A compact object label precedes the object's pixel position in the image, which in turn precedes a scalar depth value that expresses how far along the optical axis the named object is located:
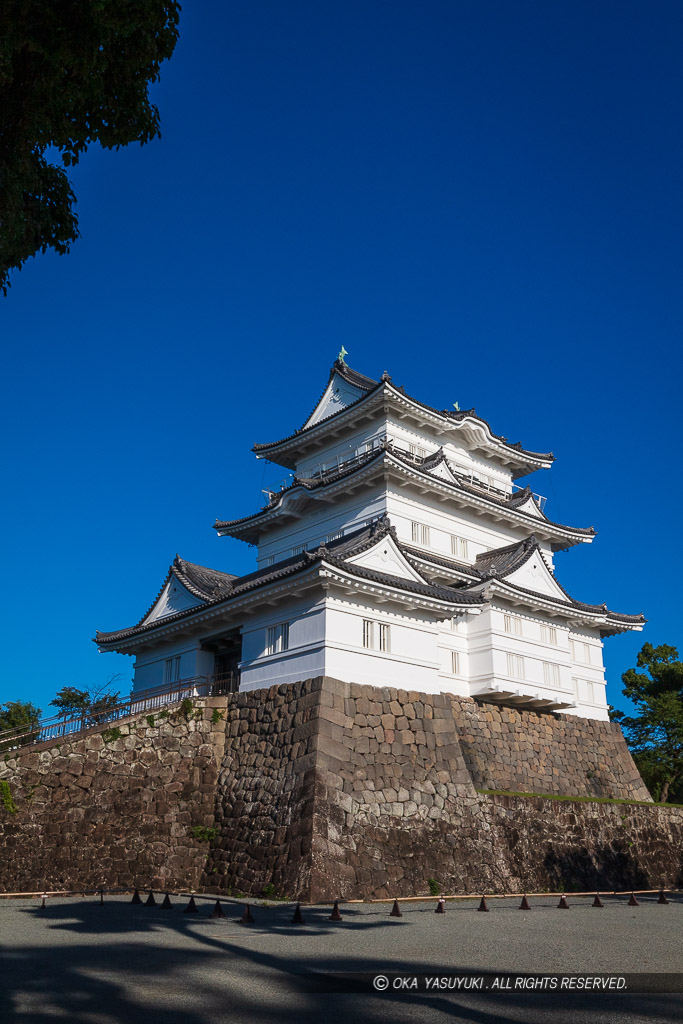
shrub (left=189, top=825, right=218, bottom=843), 21.47
